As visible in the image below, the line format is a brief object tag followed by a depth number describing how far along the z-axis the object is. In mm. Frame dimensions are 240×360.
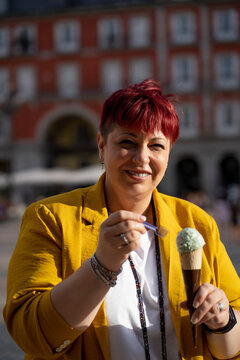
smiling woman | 1481
